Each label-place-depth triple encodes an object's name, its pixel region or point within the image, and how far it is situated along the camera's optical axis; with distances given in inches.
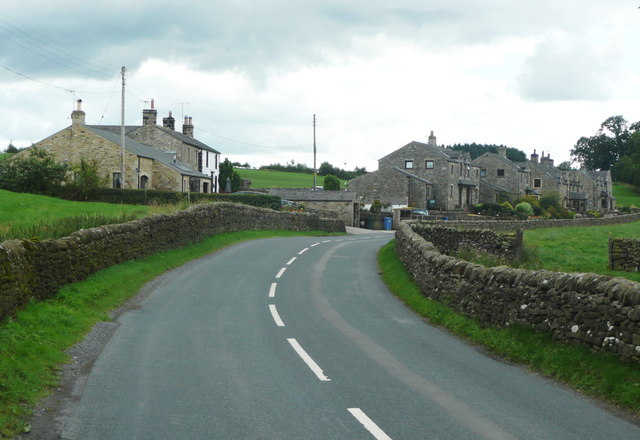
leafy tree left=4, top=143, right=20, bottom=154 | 3715.6
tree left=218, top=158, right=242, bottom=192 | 3189.0
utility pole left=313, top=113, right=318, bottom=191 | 2974.9
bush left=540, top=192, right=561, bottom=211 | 3510.3
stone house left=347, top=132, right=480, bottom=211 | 2979.8
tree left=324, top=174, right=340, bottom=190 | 3410.4
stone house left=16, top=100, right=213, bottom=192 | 2020.2
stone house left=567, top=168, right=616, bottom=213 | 4517.7
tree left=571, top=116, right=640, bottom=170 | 6348.4
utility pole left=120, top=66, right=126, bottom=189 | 1743.4
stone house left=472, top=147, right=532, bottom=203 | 3710.6
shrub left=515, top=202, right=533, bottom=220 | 2987.9
